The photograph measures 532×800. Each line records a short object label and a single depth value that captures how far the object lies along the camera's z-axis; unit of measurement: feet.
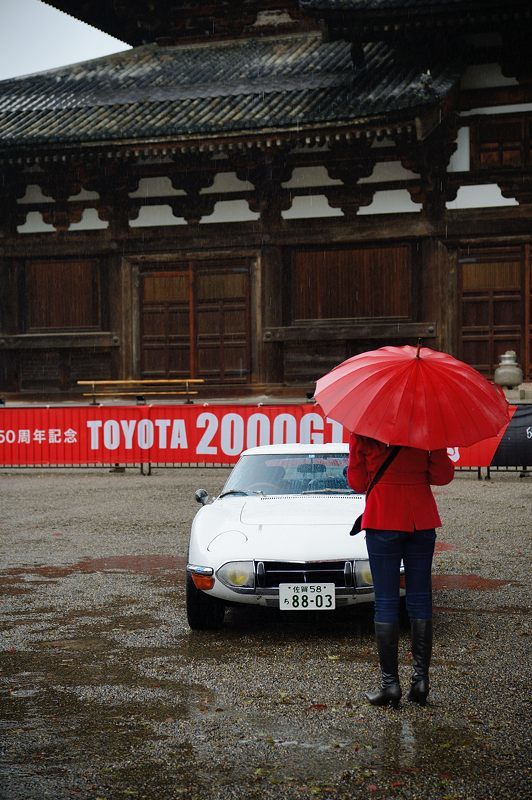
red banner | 57.57
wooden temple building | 66.03
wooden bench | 71.92
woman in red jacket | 17.28
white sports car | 21.66
